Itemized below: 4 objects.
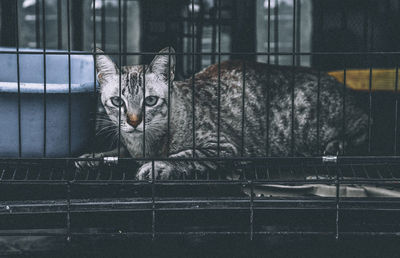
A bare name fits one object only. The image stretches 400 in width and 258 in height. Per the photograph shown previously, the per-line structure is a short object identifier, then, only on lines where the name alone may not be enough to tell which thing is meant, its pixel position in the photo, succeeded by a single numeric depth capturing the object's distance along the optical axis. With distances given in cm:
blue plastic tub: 223
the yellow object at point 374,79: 298
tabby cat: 227
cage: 182
